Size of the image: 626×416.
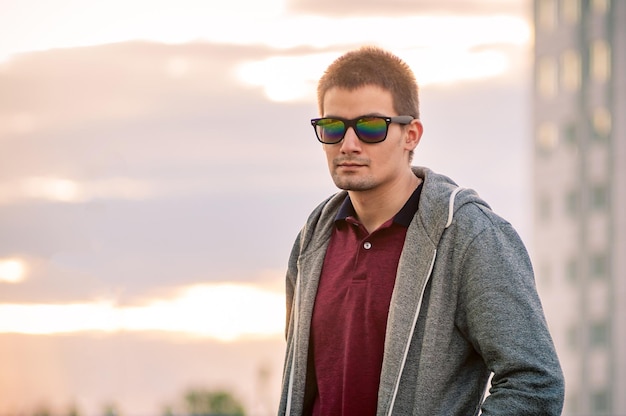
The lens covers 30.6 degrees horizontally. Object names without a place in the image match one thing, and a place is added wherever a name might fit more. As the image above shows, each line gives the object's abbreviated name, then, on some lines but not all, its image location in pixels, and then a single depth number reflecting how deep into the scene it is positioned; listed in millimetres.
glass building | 73312
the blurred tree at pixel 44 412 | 83562
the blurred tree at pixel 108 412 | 50844
